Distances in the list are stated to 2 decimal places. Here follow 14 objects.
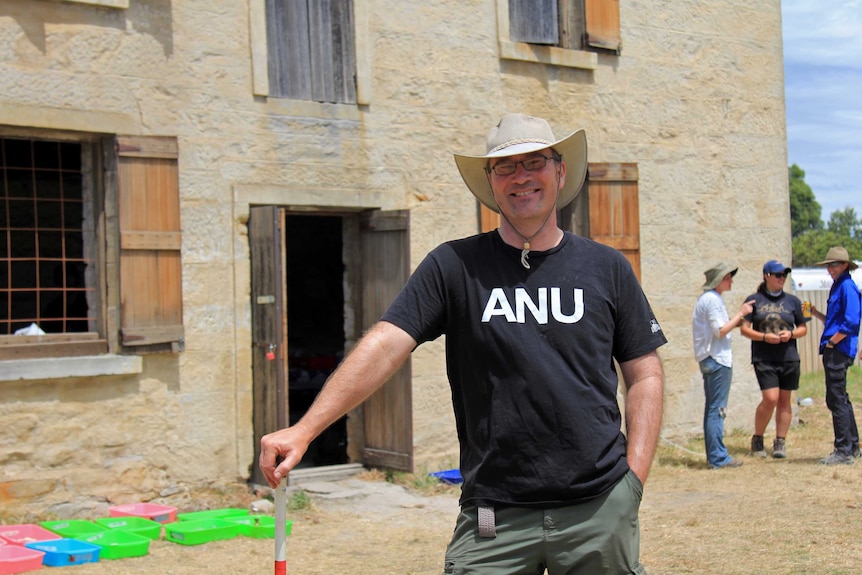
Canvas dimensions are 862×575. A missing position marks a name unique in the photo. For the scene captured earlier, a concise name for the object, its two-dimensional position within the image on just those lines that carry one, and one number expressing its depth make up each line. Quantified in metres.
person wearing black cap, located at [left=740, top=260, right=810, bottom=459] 9.15
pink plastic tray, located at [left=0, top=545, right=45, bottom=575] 6.01
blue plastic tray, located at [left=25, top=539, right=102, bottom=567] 6.21
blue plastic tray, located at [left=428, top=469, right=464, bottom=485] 8.76
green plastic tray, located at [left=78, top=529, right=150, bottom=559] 6.46
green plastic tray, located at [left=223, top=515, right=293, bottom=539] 7.06
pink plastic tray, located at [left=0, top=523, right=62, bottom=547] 6.55
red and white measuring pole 2.84
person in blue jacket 8.81
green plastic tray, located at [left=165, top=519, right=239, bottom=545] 6.83
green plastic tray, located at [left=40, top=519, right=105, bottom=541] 6.76
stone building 7.39
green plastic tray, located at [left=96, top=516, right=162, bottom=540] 6.91
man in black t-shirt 2.87
